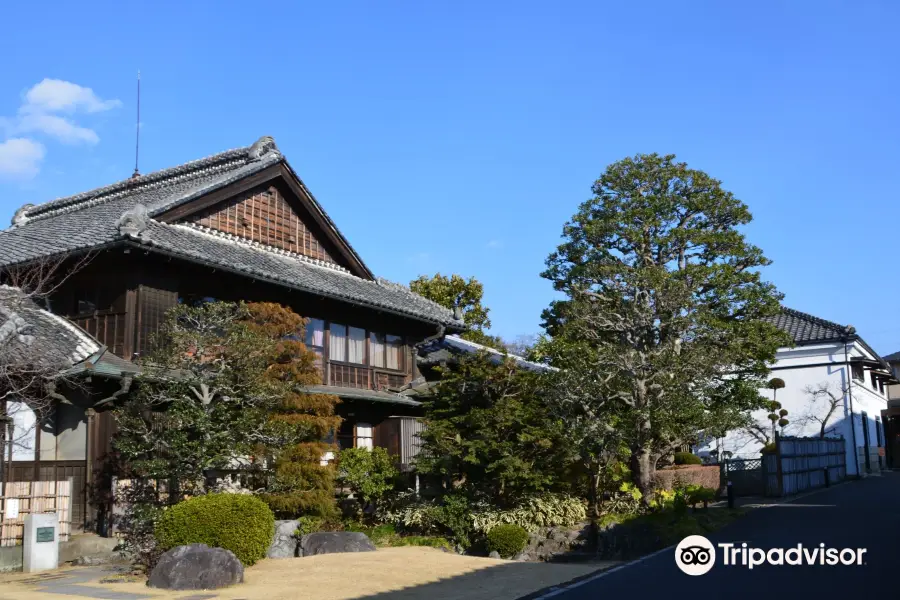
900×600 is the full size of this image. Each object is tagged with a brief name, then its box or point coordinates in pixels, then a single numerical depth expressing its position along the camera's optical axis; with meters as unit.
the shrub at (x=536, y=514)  18.48
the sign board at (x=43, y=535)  14.70
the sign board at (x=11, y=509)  15.27
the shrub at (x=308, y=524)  17.22
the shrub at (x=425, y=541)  18.12
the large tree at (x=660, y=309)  19.14
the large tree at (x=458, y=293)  40.31
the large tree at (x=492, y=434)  18.53
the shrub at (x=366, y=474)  19.98
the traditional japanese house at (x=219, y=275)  17.39
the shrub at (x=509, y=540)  17.84
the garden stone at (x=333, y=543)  16.31
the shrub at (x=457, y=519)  18.73
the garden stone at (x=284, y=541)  16.66
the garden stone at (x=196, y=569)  12.30
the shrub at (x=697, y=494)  20.34
